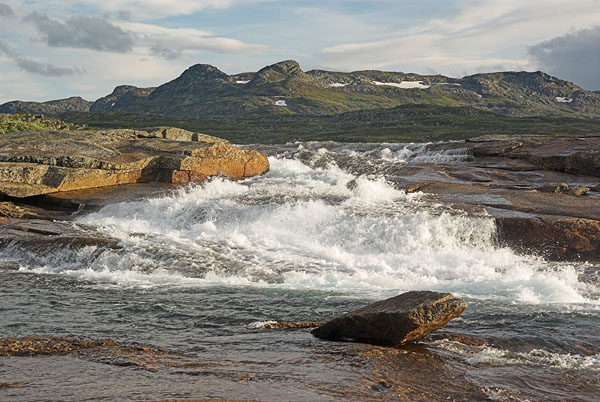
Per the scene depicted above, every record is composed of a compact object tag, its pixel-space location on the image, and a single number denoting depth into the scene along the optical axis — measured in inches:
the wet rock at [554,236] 800.3
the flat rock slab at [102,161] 1109.7
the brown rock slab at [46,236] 782.5
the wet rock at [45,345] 374.6
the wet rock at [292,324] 482.2
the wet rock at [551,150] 1355.8
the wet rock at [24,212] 992.9
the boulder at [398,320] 415.5
